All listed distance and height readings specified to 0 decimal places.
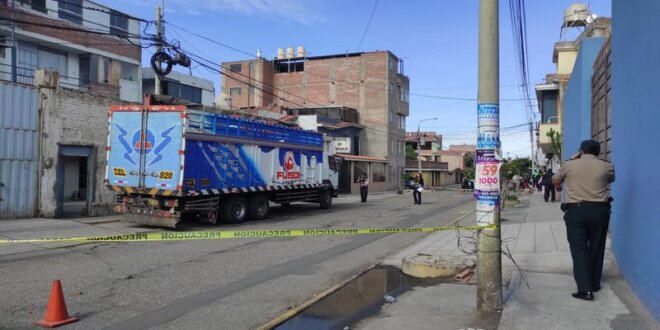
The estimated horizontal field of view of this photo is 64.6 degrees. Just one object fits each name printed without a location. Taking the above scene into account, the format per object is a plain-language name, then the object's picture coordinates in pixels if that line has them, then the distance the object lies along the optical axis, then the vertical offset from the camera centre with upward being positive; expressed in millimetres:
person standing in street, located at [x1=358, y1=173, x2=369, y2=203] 27984 -492
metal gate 15242 +713
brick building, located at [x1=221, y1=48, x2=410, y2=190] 51750 +9691
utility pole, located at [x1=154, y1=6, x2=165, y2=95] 20969 +5864
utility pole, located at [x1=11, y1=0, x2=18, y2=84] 23031 +5919
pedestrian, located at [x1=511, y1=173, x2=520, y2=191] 36522 -162
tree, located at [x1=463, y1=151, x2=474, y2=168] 99562 +3763
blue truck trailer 14109 +319
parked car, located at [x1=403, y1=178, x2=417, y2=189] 54094 -489
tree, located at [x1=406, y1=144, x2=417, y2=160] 76875 +3595
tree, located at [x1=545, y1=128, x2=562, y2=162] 28281 +2148
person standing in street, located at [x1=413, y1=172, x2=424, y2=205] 26453 -534
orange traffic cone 5484 -1461
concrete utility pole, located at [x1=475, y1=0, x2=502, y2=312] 5465 +162
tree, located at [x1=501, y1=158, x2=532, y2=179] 79969 +2751
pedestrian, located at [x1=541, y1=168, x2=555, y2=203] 24530 -400
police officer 5562 -330
